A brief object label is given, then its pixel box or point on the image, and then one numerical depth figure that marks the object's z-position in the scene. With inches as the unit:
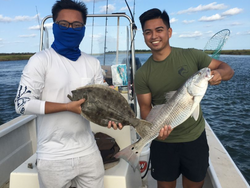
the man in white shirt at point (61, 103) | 90.7
